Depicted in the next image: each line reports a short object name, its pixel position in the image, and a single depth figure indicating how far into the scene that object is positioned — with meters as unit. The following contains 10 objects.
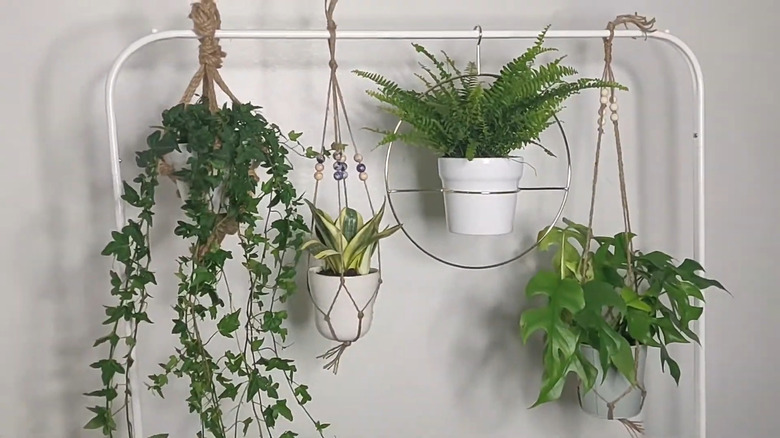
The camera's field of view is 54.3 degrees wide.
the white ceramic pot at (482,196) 1.19
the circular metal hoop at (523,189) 1.30
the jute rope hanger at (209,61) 1.16
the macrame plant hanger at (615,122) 1.26
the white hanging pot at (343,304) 1.18
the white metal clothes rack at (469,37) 1.17
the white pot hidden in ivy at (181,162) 1.12
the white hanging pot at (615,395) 1.25
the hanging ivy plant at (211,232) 1.09
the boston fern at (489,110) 1.19
